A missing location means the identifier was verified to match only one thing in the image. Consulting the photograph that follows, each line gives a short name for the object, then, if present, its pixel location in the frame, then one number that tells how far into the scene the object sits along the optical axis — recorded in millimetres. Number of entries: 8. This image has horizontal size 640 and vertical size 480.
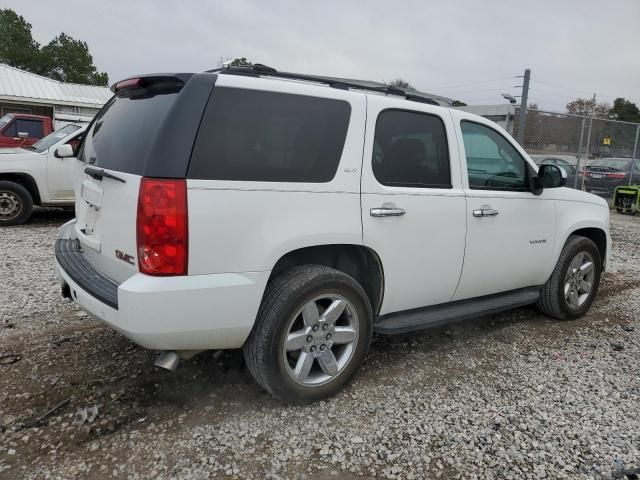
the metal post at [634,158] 14961
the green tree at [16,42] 45938
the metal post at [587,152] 13422
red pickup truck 10812
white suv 2406
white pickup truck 7809
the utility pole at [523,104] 10367
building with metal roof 23969
